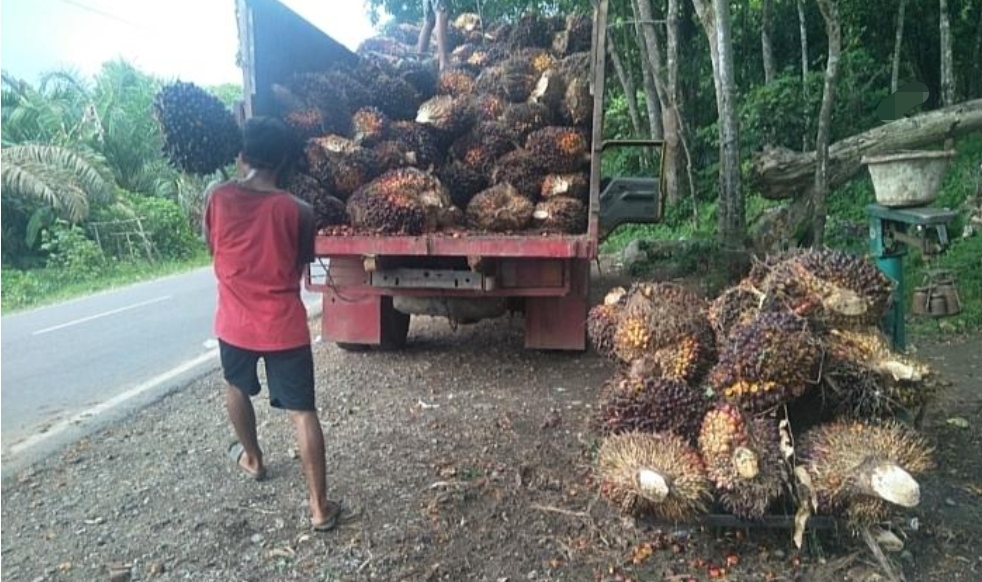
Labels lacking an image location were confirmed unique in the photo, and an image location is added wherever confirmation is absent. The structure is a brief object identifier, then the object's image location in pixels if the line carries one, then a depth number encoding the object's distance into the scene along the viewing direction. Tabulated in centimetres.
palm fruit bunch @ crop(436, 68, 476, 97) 634
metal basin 358
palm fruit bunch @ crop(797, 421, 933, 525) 244
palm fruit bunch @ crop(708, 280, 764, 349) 317
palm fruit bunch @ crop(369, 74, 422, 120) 591
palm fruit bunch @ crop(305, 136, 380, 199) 519
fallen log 890
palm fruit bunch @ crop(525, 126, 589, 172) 537
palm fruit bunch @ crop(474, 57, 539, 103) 611
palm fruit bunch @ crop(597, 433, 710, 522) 255
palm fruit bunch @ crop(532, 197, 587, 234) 503
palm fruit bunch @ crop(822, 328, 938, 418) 274
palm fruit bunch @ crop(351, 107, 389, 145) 551
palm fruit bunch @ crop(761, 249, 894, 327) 300
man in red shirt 314
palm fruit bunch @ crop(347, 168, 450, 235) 486
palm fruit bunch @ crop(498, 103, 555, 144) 567
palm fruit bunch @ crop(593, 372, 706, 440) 283
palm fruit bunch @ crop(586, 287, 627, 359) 347
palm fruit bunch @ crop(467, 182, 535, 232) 511
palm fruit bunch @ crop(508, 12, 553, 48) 716
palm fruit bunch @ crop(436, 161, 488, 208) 543
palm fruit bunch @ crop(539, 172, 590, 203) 520
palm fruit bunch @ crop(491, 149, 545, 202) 533
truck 475
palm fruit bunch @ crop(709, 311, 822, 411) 276
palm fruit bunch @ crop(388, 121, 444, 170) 554
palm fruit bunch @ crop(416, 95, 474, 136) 580
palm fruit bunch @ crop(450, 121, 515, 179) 557
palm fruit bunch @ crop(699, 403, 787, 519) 255
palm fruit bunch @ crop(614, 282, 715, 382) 309
